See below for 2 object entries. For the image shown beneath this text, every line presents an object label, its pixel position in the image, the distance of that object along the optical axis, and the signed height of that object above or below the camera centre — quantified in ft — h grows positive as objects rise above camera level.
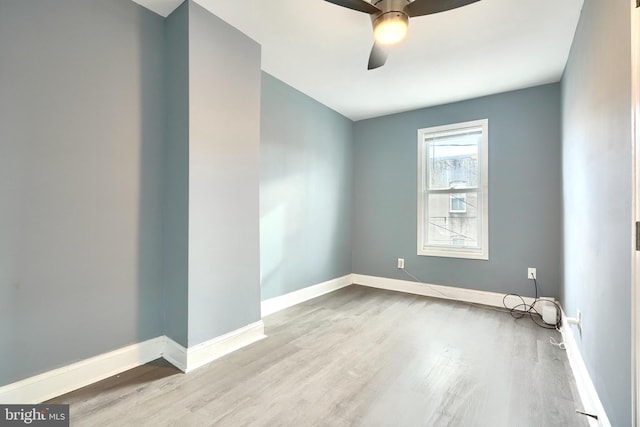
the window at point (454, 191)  11.82 +1.06
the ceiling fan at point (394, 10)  5.44 +4.01
